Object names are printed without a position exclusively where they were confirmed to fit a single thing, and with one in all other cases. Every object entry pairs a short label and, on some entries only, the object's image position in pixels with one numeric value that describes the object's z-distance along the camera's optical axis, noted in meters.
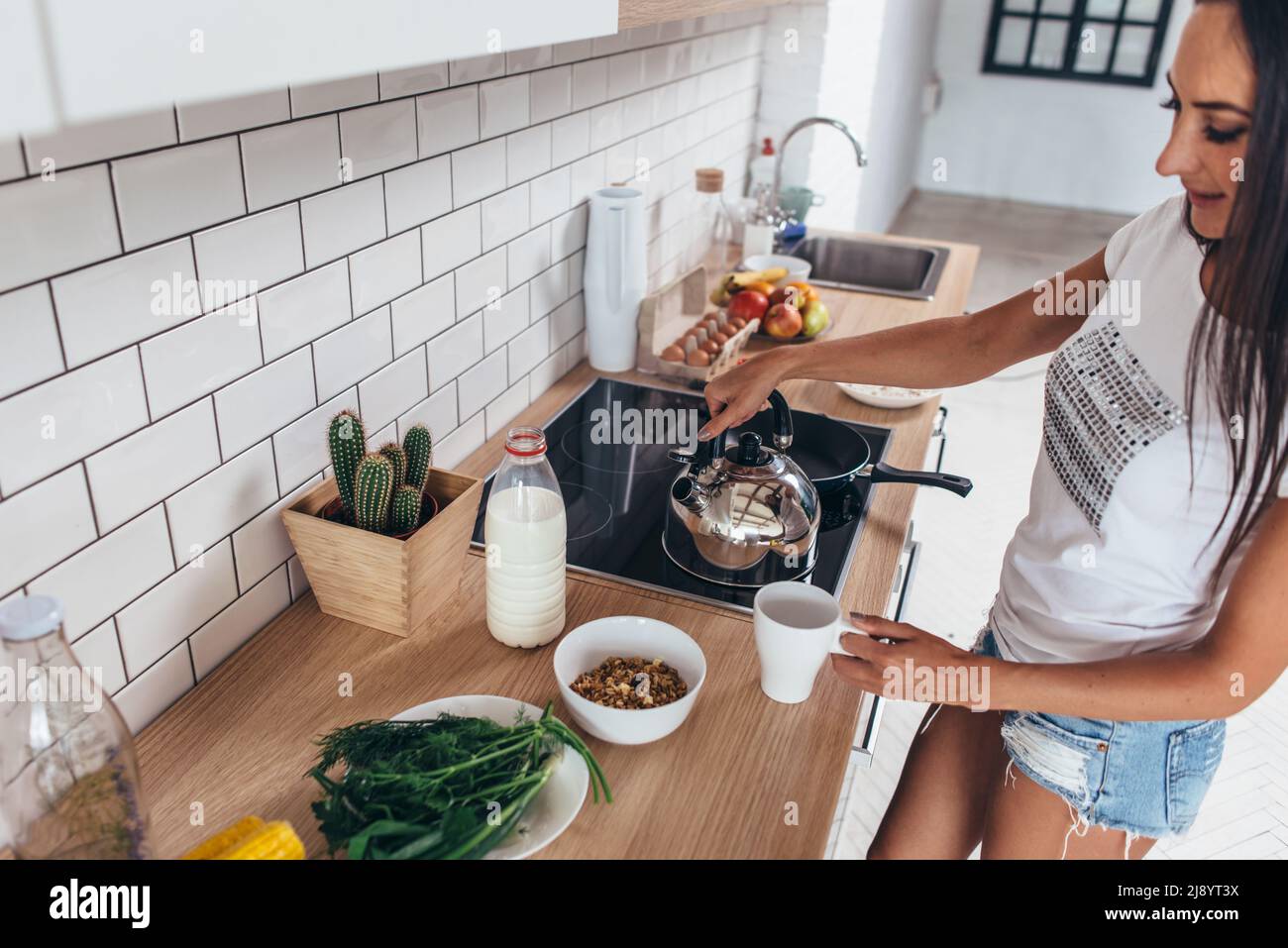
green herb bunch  0.85
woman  0.85
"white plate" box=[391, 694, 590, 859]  0.90
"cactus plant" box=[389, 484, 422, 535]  1.13
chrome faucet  2.51
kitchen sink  2.77
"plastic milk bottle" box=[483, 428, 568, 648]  1.13
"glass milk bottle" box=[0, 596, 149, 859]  0.72
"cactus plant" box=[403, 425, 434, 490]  1.18
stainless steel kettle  1.33
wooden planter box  1.12
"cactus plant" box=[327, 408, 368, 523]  1.12
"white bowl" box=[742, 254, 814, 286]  2.48
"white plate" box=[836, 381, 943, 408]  1.85
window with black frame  6.77
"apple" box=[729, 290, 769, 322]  2.18
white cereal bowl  1.02
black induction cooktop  1.34
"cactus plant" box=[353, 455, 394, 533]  1.08
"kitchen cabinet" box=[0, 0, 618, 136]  0.42
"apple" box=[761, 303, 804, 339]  2.17
